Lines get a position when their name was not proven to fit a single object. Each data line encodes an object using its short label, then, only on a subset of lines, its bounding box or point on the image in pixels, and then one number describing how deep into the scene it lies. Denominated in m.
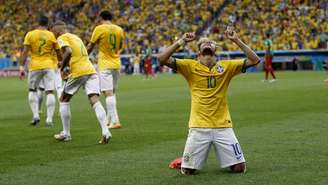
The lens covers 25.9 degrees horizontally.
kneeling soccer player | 9.01
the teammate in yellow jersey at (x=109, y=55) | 14.88
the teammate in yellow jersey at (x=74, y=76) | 12.55
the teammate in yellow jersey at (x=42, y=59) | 15.67
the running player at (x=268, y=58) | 32.12
